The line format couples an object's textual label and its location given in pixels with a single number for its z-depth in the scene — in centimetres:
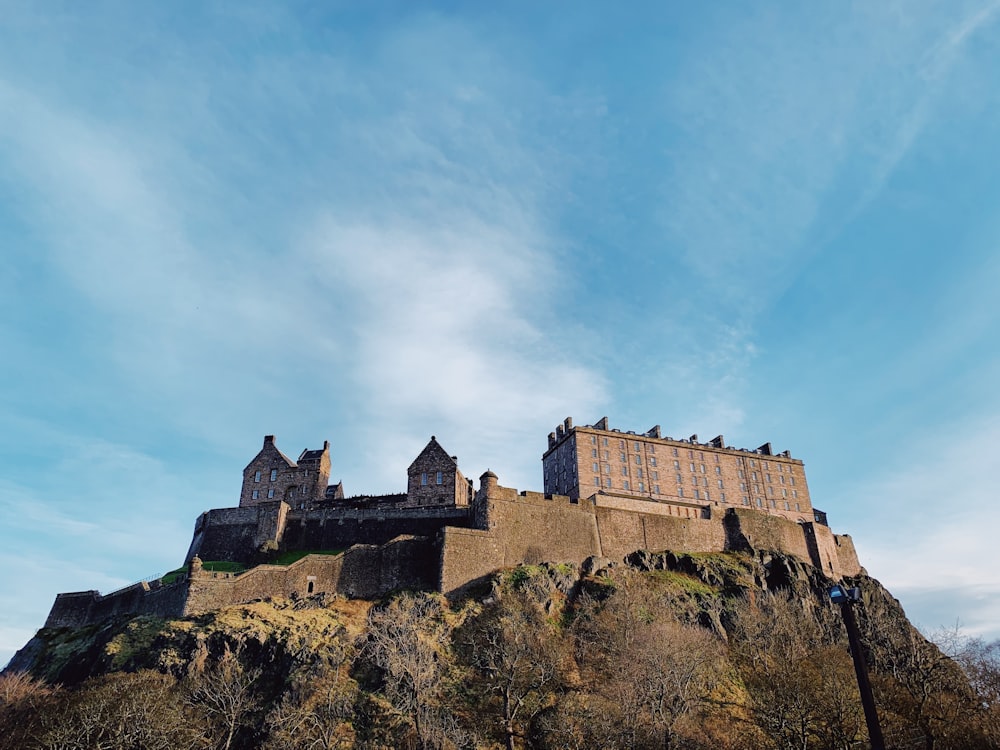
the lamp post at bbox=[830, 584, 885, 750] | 1902
